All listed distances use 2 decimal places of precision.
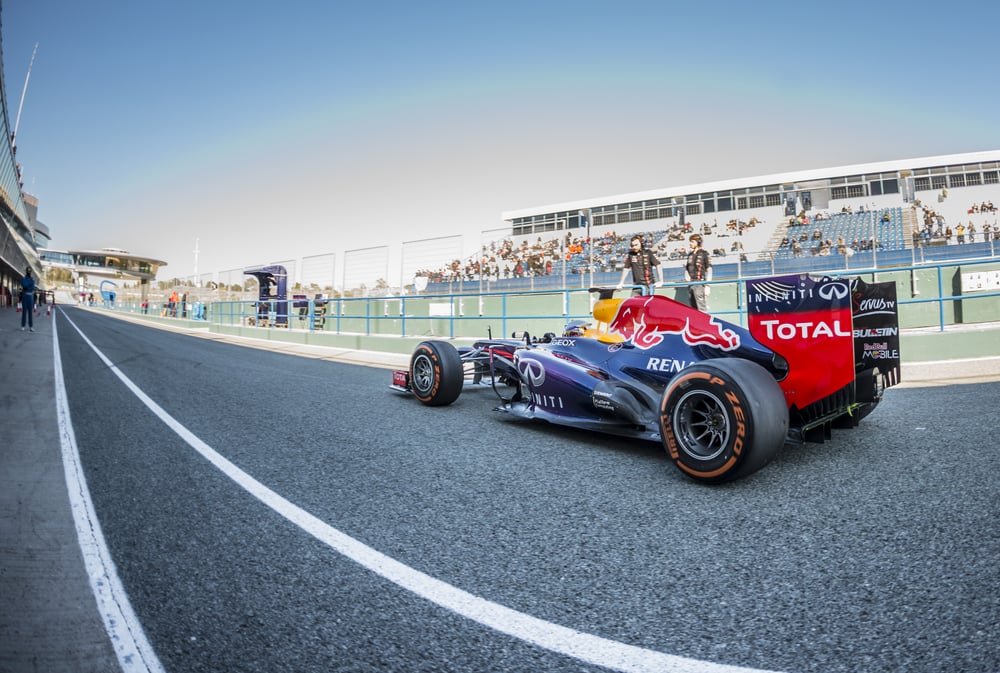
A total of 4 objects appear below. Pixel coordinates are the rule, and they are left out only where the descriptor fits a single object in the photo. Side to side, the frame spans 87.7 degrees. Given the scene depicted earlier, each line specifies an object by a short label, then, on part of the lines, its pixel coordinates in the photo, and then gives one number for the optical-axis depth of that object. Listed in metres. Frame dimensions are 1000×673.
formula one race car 2.60
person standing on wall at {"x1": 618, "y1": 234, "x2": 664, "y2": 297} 8.48
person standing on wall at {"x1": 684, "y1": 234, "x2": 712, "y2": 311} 8.42
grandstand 17.33
